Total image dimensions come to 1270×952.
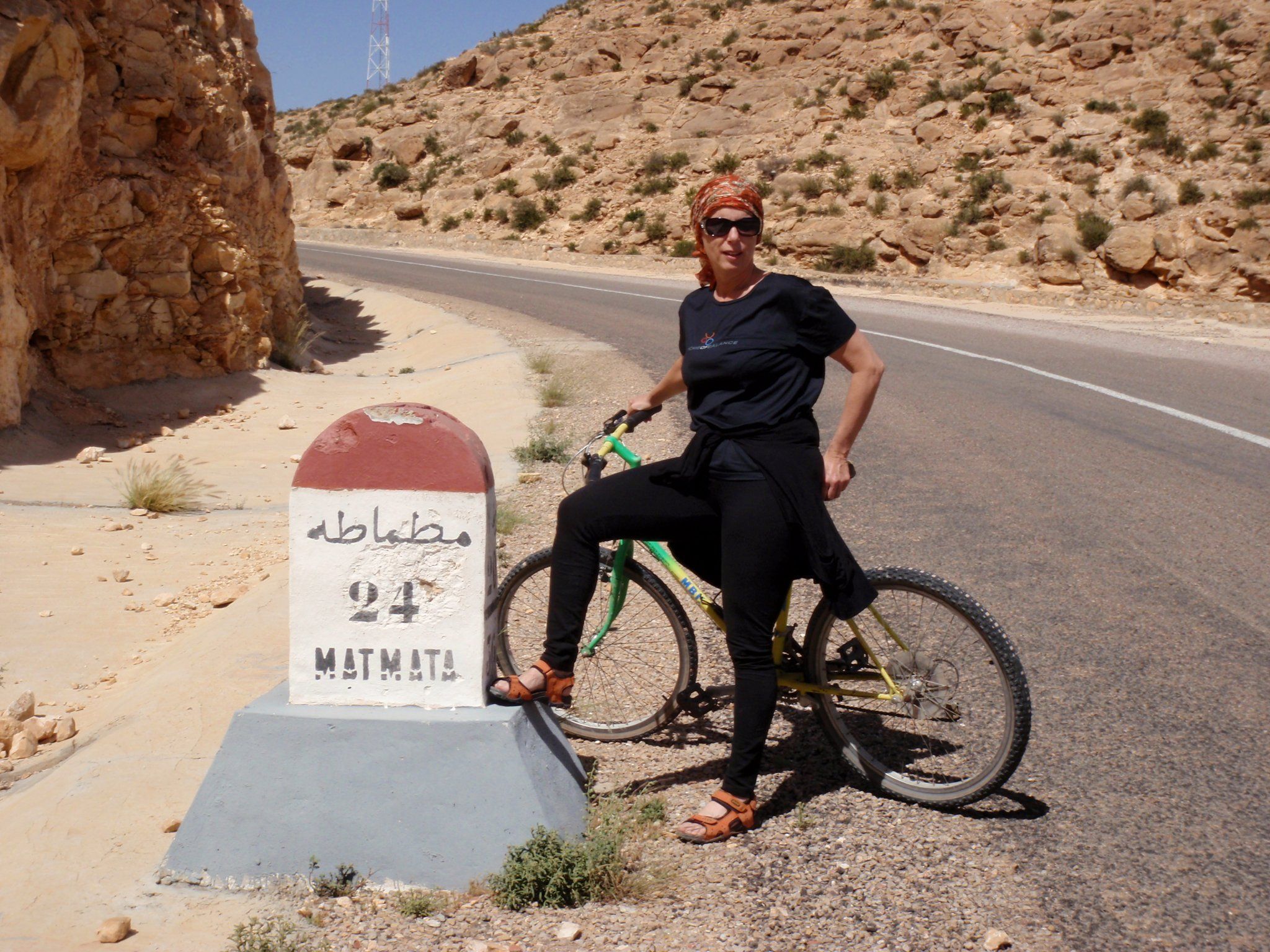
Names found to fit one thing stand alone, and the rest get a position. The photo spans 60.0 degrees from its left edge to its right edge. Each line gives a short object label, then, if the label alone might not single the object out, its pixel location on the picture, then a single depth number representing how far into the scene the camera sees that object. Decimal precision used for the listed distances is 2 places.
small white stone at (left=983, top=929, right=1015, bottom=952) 2.67
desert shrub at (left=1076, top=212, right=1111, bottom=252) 24.53
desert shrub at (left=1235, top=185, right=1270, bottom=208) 23.39
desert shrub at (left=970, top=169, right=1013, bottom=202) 28.44
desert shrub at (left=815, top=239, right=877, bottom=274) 27.27
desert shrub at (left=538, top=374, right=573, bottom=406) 10.26
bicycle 3.28
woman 3.10
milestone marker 3.10
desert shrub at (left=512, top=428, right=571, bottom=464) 8.06
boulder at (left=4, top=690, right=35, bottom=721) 4.66
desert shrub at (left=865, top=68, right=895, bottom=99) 36.72
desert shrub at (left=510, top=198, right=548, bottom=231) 36.94
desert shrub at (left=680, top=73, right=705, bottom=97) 42.38
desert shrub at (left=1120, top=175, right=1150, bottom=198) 26.25
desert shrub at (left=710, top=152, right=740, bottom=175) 35.47
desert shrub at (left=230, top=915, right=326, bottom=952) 2.71
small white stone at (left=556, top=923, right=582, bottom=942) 2.78
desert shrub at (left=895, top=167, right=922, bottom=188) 30.88
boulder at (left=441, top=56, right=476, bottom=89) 51.34
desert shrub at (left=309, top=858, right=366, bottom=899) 3.09
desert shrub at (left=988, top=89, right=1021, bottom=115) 32.66
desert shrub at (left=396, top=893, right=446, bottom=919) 2.98
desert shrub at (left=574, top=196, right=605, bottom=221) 35.75
